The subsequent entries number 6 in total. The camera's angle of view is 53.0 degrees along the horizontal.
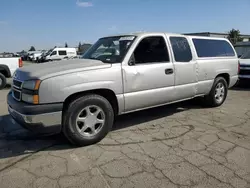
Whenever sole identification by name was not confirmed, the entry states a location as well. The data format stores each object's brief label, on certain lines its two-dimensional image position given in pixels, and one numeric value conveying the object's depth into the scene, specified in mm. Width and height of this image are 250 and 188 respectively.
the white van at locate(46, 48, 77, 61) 31386
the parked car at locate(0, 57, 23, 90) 10025
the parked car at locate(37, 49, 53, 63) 31461
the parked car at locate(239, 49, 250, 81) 9477
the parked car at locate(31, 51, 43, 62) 39231
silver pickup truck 3510
